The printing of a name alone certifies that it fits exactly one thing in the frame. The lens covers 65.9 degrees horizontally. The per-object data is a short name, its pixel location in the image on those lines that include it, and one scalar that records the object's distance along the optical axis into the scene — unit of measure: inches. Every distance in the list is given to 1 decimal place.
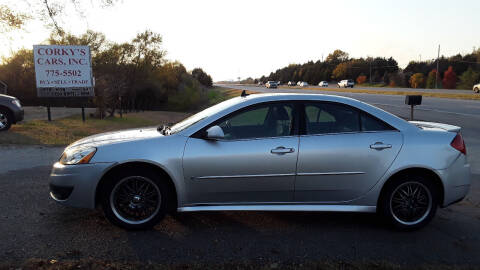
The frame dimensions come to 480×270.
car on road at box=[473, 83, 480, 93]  1630.2
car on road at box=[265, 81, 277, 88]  2998.3
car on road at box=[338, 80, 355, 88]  2790.4
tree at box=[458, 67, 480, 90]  2417.6
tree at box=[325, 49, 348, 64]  5158.0
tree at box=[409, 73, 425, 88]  2856.8
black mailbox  315.9
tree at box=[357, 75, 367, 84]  3894.7
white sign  597.3
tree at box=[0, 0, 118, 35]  530.5
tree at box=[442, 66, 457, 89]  2711.6
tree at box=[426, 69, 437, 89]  2753.4
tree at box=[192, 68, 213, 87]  3678.6
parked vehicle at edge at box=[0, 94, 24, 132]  455.8
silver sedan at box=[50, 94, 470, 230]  161.0
